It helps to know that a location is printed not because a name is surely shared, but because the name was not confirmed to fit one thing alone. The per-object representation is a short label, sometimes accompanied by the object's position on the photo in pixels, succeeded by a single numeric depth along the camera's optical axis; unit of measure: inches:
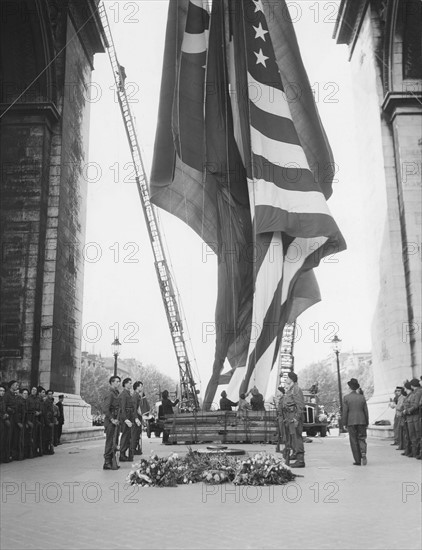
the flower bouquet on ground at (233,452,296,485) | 396.2
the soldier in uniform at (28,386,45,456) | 664.4
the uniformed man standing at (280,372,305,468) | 512.4
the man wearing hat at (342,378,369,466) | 529.3
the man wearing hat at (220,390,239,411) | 832.9
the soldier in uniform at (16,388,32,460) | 633.6
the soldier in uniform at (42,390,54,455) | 705.6
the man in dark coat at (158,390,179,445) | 900.0
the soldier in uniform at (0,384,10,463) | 580.1
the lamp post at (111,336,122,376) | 1647.6
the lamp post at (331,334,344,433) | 1606.8
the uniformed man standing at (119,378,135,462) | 573.0
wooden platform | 777.6
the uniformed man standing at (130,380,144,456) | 610.3
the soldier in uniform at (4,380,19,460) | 612.7
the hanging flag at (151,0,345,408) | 894.4
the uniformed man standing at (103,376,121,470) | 516.7
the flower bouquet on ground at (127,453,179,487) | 399.2
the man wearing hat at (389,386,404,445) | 708.7
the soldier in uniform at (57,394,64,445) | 813.9
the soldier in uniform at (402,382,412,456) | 612.3
